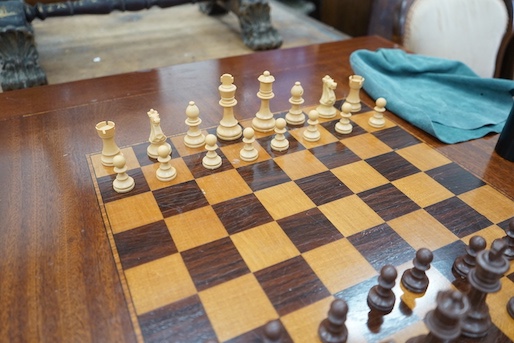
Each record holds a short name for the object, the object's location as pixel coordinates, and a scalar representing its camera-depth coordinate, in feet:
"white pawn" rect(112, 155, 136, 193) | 3.13
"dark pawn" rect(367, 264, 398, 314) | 2.28
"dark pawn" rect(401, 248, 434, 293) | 2.39
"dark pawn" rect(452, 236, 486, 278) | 2.50
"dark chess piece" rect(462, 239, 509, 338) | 1.99
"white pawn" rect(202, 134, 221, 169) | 3.42
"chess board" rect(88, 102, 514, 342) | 2.26
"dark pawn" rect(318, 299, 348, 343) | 2.04
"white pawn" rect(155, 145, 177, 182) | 3.24
